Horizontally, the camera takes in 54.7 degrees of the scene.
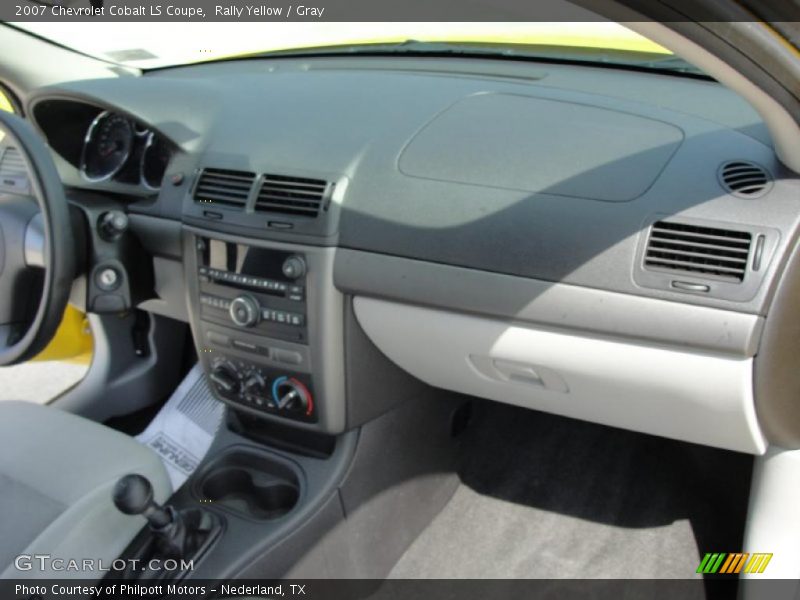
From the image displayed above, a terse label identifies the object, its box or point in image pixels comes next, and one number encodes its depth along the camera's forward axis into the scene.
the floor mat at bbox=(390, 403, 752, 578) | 2.01
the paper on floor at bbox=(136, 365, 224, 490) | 2.19
